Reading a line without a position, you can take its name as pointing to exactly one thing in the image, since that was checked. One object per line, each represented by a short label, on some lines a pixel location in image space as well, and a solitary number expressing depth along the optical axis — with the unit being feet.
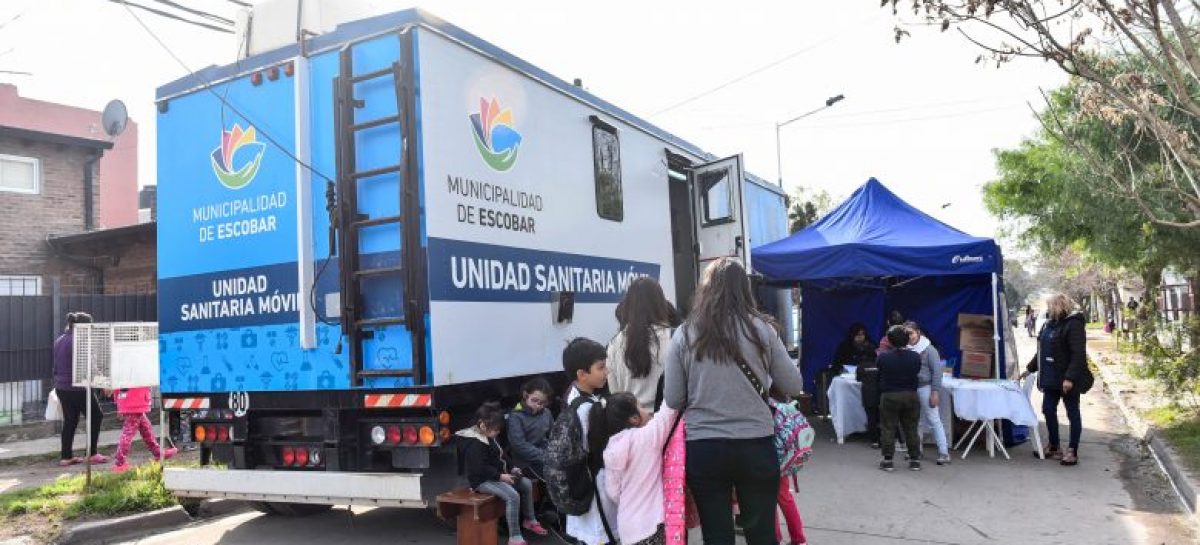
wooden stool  14.96
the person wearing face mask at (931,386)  26.04
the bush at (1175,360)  35.81
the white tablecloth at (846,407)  30.07
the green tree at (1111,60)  15.11
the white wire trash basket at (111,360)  26.22
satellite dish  45.80
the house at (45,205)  47.73
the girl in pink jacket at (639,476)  12.50
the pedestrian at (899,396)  25.05
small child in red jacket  26.91
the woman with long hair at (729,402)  10.90
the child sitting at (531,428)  16.31
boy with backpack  13.56
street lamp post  64.32
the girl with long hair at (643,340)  14.96
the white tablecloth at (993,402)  26.08
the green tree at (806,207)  94.04
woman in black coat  24.76
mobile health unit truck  15.52
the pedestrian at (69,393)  28.96
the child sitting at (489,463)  15.66
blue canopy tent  28.50
